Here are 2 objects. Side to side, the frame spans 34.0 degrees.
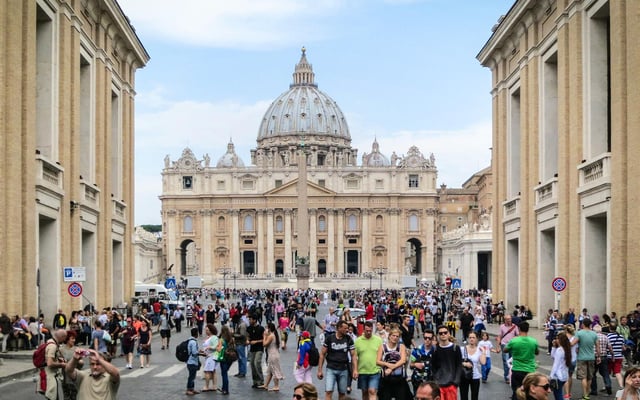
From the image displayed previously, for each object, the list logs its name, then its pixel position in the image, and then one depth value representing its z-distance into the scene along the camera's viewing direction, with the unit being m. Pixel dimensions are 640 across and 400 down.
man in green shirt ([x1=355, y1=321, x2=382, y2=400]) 14.64
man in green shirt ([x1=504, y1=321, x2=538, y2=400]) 15.24
